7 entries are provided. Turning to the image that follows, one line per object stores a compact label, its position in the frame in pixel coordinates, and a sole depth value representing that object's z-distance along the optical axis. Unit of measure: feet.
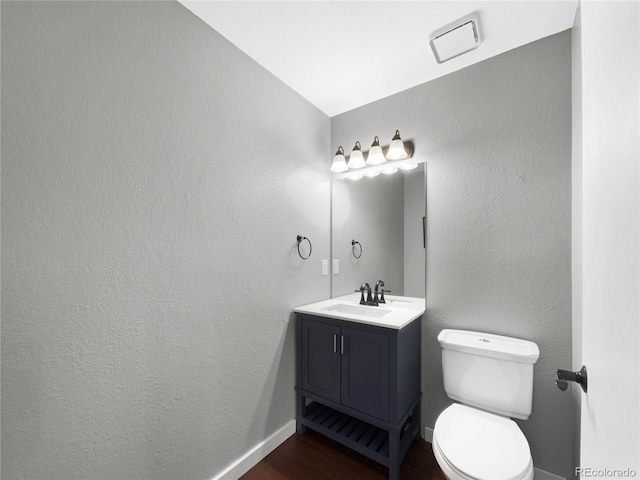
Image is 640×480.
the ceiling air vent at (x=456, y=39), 4.81
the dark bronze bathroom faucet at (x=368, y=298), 7.00
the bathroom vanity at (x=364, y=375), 5.17
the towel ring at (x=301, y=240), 6.71
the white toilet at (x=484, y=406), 3.60
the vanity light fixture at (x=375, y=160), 6.48
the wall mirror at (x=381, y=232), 6.51
